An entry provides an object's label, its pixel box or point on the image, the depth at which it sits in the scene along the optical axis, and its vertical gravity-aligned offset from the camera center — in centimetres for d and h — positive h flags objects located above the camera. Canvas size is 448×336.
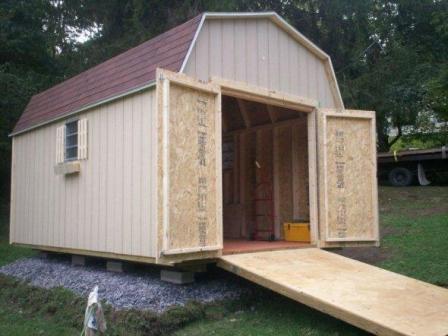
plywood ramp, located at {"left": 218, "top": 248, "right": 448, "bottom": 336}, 469 -107
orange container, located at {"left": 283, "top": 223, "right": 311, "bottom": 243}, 888 -61
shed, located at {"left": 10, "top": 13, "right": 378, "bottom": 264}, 643 +82
